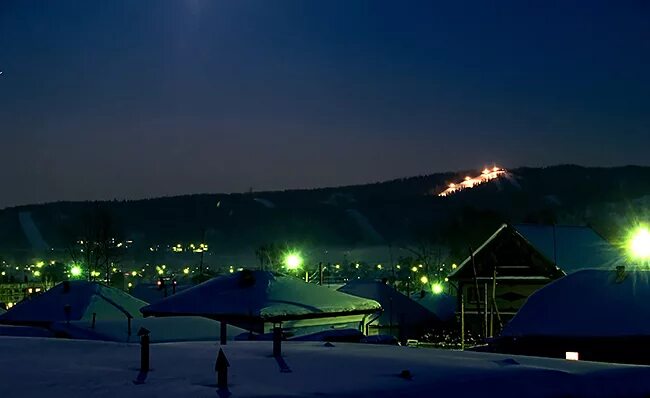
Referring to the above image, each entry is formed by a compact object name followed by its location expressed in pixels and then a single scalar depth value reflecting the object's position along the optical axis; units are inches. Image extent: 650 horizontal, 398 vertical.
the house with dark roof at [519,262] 1782.7
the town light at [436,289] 2443.4
